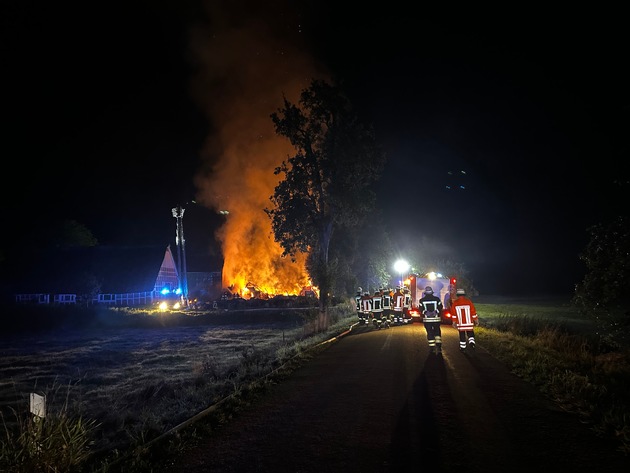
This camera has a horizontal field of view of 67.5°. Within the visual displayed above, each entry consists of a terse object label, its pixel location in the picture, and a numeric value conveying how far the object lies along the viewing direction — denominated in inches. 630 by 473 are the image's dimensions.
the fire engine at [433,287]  974.4
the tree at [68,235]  2783.0
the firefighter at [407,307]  899.6
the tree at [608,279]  485.4
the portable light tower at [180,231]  1695.4
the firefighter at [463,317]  505.0
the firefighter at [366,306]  884.0
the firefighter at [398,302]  839.1
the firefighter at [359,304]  898.1
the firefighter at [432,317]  501.4
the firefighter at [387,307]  845.8
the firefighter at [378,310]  833.5
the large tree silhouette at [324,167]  1128.2
